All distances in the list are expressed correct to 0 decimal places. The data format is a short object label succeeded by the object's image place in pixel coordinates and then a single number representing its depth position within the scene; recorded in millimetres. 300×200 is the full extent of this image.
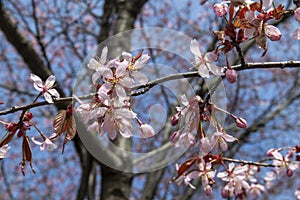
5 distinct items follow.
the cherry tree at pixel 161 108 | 828
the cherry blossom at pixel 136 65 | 869
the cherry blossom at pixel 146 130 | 886
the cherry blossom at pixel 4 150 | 896
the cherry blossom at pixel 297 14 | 853
